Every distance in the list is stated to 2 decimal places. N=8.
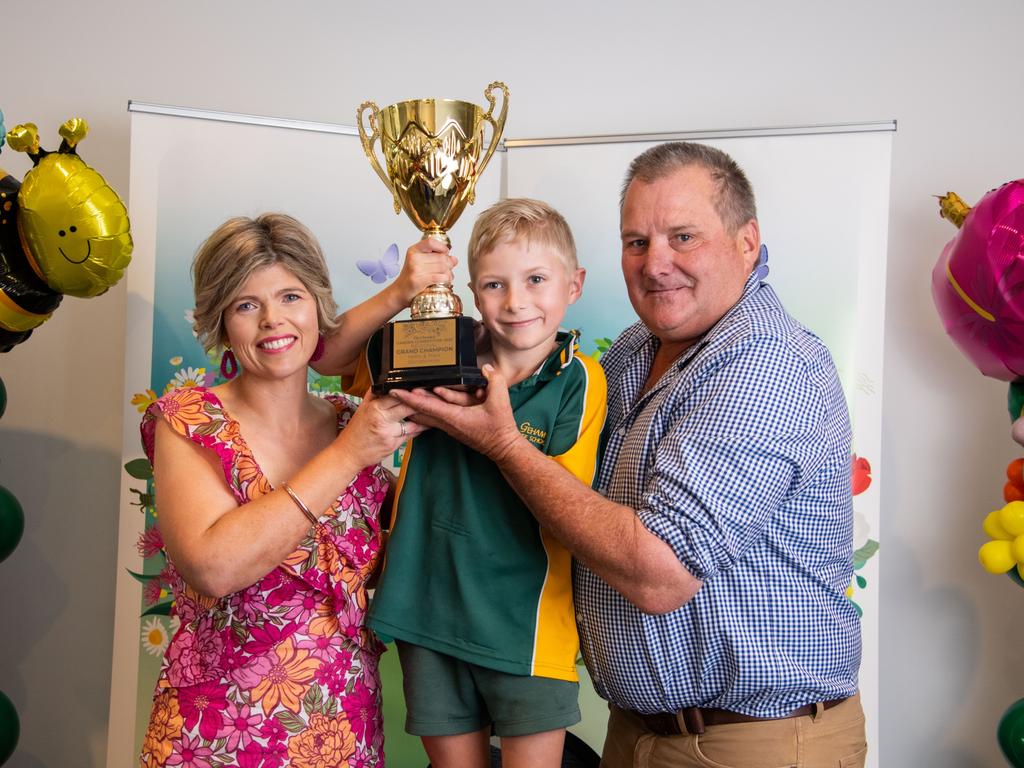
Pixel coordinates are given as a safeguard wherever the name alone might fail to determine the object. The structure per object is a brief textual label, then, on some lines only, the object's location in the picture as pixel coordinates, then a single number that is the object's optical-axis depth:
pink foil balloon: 2.42
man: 1.69
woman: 1.70
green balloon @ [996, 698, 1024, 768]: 2.78
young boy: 1.85
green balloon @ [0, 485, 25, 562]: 2.84
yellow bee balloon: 2.28
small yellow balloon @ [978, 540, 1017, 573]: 2.64
